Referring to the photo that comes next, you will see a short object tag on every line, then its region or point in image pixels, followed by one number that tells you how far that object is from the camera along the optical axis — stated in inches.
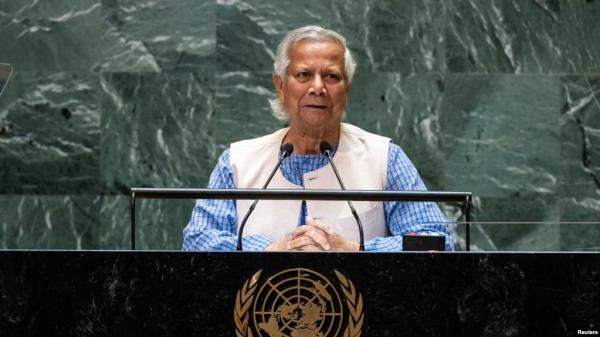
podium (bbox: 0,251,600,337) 188.1
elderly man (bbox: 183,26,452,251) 281.9
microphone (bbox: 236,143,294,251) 241.0
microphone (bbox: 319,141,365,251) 248.2
